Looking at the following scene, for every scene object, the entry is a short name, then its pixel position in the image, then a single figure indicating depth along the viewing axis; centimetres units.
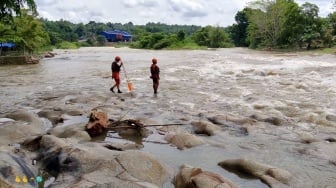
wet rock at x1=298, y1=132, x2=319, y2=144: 1011
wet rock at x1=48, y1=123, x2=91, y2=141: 1032
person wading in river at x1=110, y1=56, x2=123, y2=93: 1757
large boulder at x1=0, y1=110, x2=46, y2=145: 1025
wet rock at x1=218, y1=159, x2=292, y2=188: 736
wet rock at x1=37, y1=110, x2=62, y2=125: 1276
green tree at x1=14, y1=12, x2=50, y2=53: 4622
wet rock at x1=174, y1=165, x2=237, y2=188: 652
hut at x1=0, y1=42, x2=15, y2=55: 4831
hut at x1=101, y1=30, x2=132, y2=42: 12355
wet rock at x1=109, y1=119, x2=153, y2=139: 1096
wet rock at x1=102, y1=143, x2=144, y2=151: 924
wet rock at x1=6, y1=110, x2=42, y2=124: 1246
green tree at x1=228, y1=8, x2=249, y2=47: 8592
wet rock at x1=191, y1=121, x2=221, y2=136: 1108
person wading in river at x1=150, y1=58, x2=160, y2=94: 1723
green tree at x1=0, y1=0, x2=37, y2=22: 1498
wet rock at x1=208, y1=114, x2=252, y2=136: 1124
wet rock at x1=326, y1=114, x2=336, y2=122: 1257
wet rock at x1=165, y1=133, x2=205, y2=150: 983
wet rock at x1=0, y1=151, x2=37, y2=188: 653
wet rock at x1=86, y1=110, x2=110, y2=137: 1077
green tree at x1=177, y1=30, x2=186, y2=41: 8769
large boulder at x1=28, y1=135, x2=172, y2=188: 678
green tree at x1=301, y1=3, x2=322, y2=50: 5457
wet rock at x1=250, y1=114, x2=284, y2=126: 1213
